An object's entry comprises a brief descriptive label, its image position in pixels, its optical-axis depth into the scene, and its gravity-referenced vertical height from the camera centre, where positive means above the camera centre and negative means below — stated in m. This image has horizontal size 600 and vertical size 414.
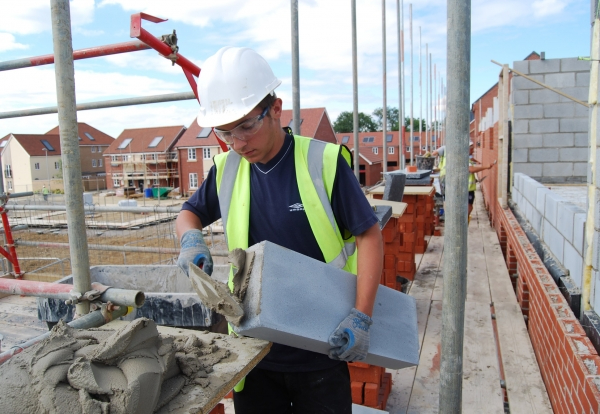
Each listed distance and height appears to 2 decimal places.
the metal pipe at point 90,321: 1.80 -0.69
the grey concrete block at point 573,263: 3.16 -0.83
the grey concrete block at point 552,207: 4.06 -0.52
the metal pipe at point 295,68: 4.00 +0.79
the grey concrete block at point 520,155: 7.75 -0.06
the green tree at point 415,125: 61.34 +3.87
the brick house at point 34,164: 45.34 +0.03
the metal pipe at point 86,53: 3.15 +0.76
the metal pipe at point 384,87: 9.49 +1.41
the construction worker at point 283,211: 1.79 -0.22
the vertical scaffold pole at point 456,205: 1.72 -0.20
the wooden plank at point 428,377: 3.17 -1.68
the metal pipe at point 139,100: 3.76 +0.51
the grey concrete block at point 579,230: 3.08 -0.55
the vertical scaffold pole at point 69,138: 2.05 +0.11
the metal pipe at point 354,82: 6.80 +1.13
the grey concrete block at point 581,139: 7.28 +0.17
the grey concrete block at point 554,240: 3.89 -0.83
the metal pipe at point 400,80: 12.29 +2.10
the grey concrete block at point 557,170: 7.49 -0.33
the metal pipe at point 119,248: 6.01 -1.24
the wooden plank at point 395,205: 4.60 -0.54
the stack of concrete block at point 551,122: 7.16 +0.45
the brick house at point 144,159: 42.78 +0.22
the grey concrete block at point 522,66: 7.26 +1.34
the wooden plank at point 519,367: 3.10 -1.69
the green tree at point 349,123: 75.94 +5.51
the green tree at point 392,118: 73.45 +5.96
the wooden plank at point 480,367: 3.07 -1.66
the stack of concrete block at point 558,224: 3.20 -0.65
